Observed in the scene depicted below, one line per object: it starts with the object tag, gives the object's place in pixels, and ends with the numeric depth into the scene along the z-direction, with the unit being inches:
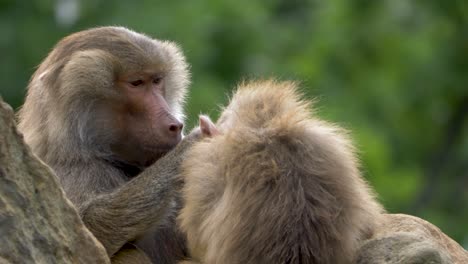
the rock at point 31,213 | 370.3
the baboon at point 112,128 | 466.0
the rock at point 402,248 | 410.9
